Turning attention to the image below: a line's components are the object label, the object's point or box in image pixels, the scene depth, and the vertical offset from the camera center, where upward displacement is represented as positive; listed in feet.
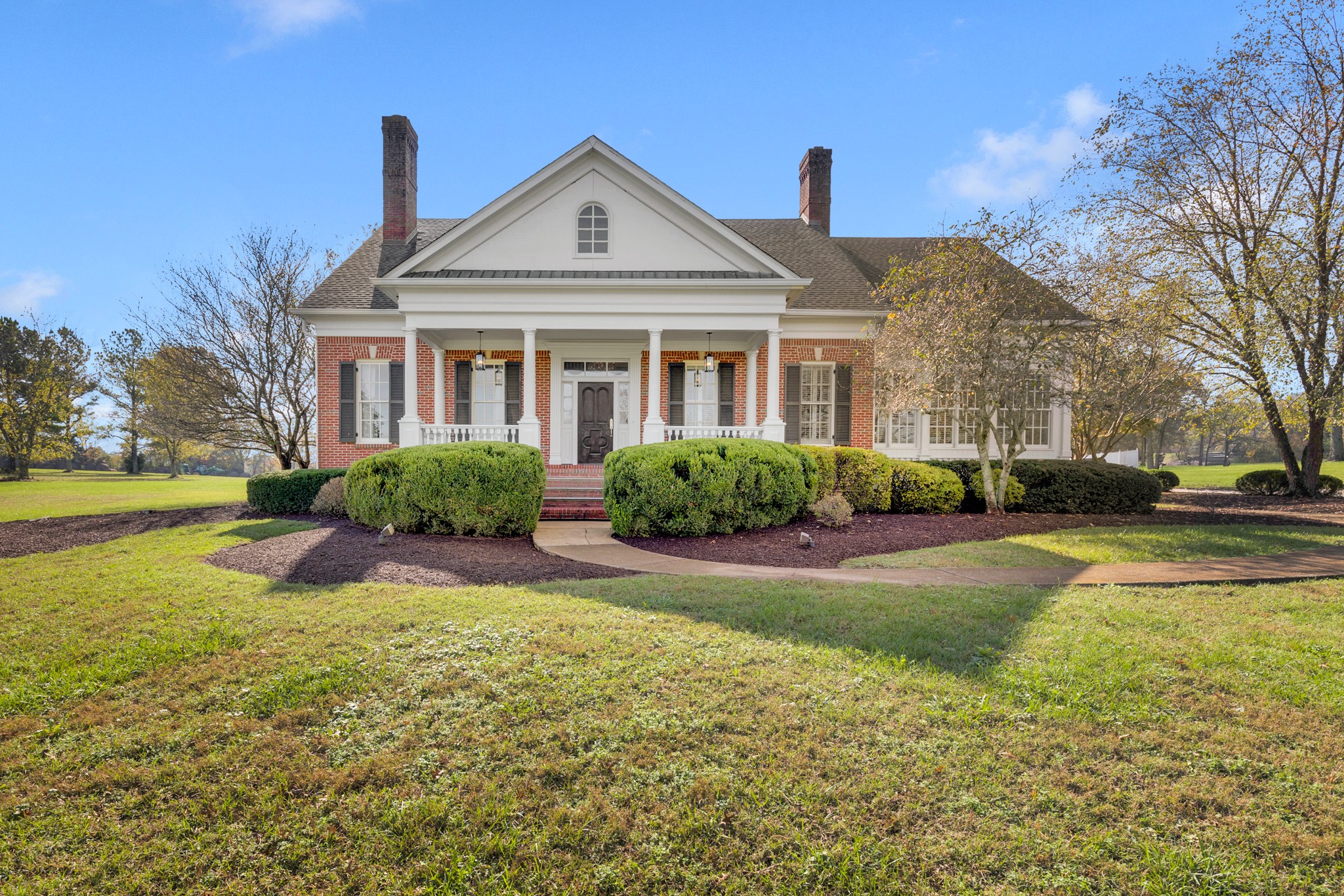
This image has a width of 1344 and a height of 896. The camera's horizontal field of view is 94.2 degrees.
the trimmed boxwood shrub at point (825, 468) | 36.37 -0.87
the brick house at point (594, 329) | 44.29 +9.28
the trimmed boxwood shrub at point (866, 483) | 37.06 -1.72
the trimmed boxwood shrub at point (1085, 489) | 40.27 -2.16
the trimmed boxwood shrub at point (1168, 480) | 62.03 -2.49
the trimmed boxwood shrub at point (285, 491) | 40.45 -2.65
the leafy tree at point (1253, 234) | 44.11 +16.87
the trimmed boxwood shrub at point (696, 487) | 29.53 -1.68
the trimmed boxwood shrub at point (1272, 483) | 52.80 -2.32
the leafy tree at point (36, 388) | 90.63 +9.63
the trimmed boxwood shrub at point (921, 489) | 38.24 -2.16
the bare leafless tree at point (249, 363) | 57.57 +8.08
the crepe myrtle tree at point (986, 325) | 35.45 +7.50
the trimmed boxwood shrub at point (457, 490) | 29.30 -1.86
